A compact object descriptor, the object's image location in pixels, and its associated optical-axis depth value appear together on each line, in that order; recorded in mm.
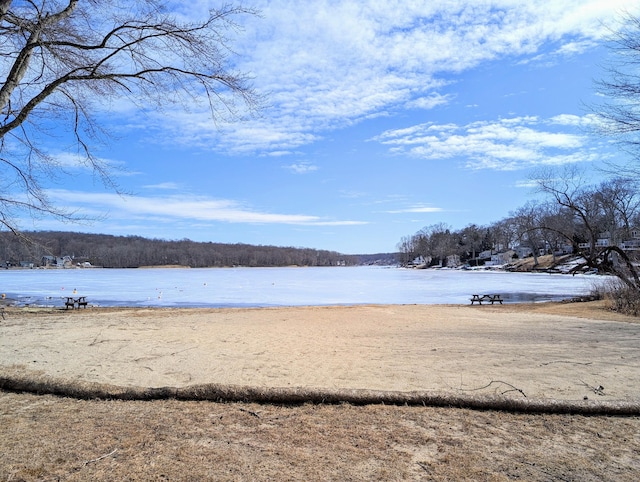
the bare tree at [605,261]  16016
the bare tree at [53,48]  3719
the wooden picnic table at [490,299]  22672
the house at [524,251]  106375
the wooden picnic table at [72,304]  20734
